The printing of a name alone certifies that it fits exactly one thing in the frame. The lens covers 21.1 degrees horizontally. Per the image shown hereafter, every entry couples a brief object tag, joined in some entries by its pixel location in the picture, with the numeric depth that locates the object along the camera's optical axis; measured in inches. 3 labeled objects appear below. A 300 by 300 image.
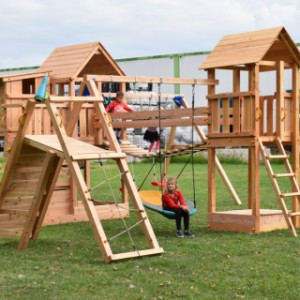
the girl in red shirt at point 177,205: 489.1
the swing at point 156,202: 486.0
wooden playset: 436.5
